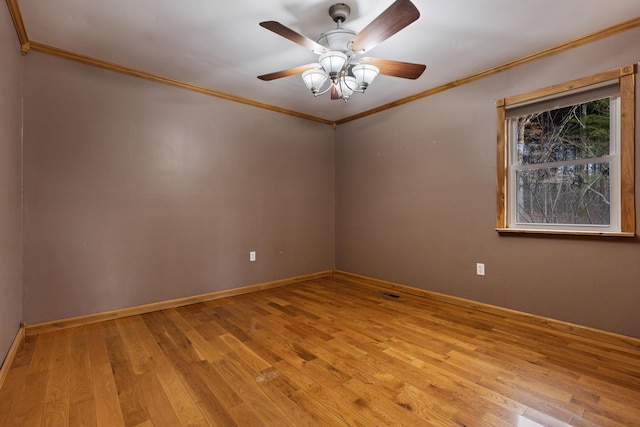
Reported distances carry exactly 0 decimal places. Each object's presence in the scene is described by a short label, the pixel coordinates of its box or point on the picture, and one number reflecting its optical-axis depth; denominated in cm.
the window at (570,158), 229
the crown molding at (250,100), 225
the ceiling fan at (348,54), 169
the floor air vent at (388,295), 353
